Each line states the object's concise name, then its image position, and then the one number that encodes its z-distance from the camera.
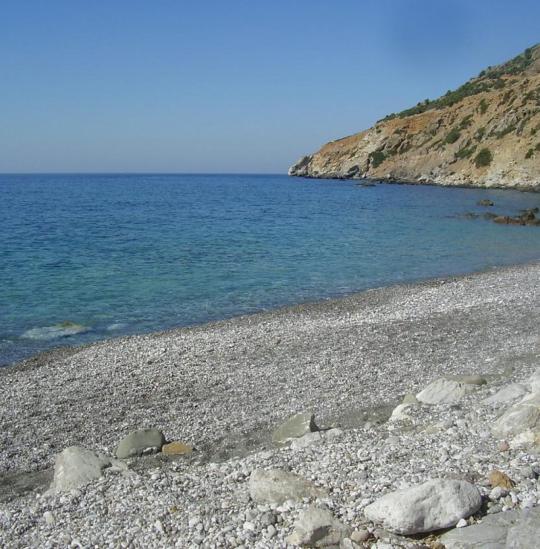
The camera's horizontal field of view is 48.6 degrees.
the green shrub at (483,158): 89.35
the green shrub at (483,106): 100.00
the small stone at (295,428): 10.32
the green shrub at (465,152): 94.81
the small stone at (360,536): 6.54
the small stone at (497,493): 6.96
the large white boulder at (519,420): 8.58
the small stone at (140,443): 10.34
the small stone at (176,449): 10.38
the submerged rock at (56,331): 19.16
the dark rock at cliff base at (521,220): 47.28
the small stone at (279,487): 7.54
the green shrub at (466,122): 99.50
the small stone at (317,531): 6.55
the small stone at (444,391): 11.24
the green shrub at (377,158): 117.19
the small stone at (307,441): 9.61
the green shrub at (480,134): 94.39
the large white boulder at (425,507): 6.51
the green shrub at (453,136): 99.00
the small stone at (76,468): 8.85
